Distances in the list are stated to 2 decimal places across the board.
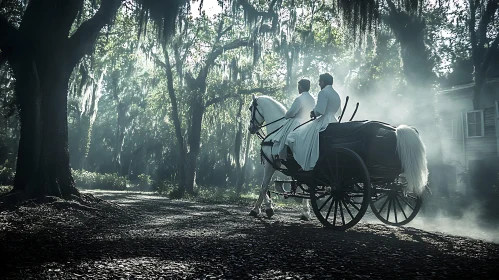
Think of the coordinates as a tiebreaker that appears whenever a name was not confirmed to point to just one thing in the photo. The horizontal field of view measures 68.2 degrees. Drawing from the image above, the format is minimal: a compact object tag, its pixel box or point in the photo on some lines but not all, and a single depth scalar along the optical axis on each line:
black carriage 5.70
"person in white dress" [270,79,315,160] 7.32
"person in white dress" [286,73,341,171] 6.23
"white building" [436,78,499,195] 22.00
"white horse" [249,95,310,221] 7.86
